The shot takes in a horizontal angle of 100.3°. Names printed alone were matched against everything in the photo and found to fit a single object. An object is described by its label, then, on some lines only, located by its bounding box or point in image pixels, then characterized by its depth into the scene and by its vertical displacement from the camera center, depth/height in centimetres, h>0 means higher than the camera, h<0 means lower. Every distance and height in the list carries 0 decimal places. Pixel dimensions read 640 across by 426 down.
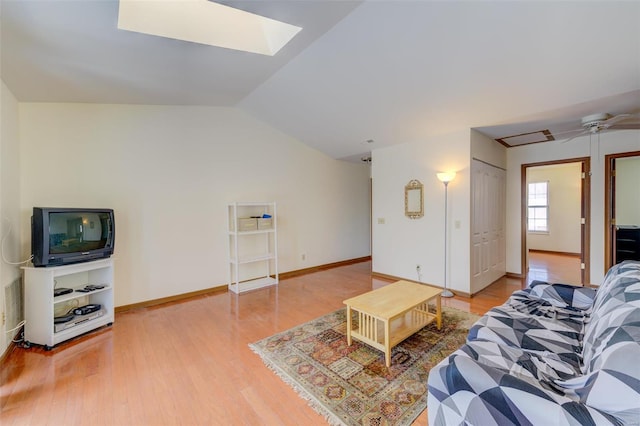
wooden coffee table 235 -92
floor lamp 385 +2
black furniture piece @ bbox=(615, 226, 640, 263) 441 -54
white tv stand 258 -92
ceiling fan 322 +110
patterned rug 180 -131
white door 399 -21
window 734 +12
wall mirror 439 +19
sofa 101 -80
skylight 210 +167
